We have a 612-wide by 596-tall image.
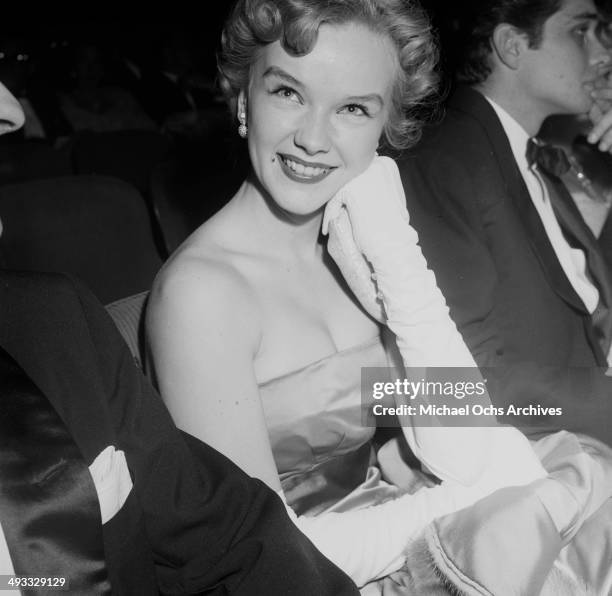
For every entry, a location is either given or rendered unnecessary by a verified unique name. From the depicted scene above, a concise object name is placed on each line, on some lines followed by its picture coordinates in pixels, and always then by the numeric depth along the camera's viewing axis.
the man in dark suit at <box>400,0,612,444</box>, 1.39
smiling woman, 1.08
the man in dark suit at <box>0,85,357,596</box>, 0.69
